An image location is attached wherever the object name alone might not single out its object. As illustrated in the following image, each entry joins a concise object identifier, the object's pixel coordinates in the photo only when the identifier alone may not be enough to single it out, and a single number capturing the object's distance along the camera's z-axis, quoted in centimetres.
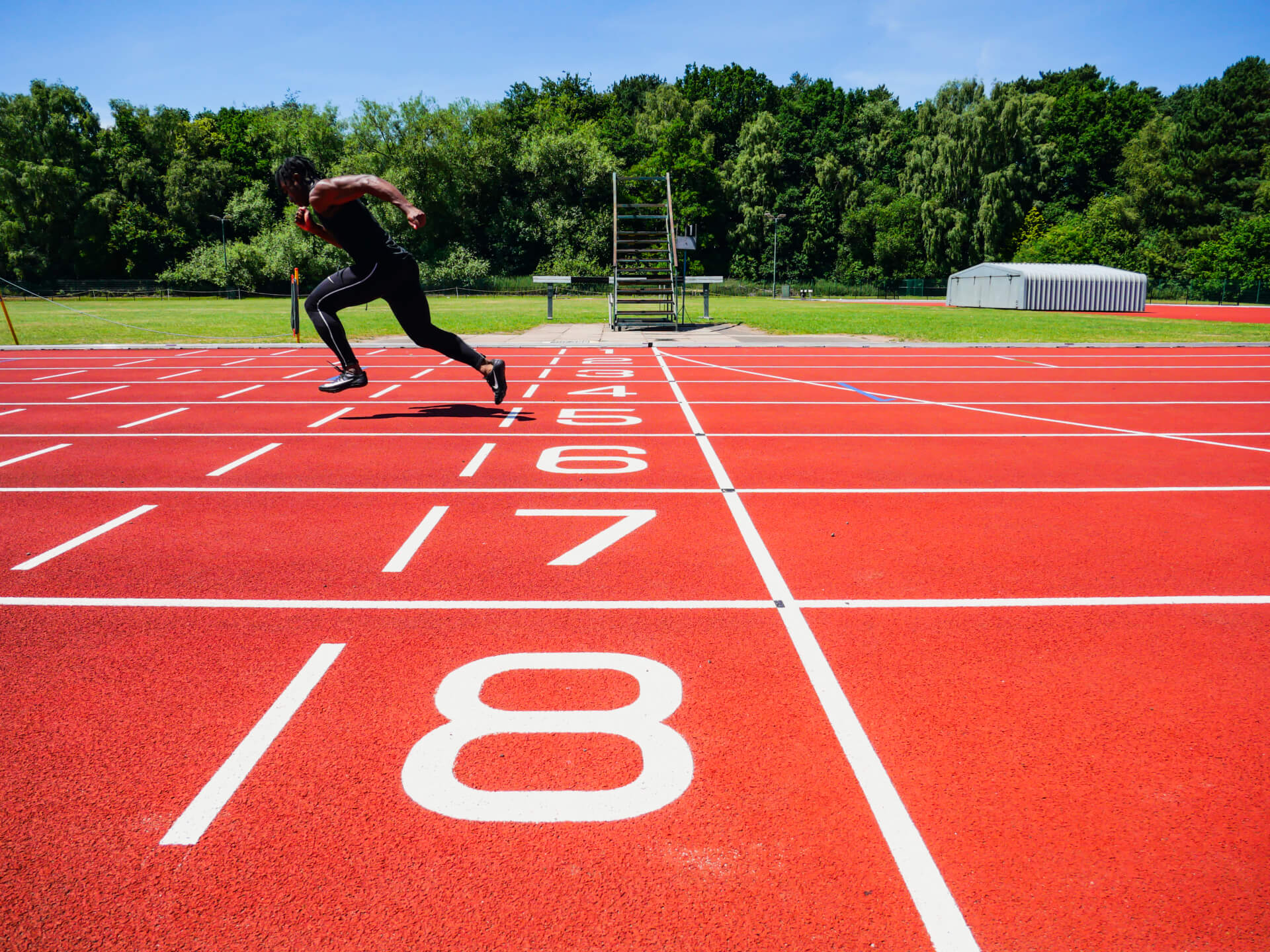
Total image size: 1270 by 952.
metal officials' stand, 2577
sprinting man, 839
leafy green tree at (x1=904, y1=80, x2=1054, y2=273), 6681
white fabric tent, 4747
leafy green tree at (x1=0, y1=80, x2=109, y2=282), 7081
